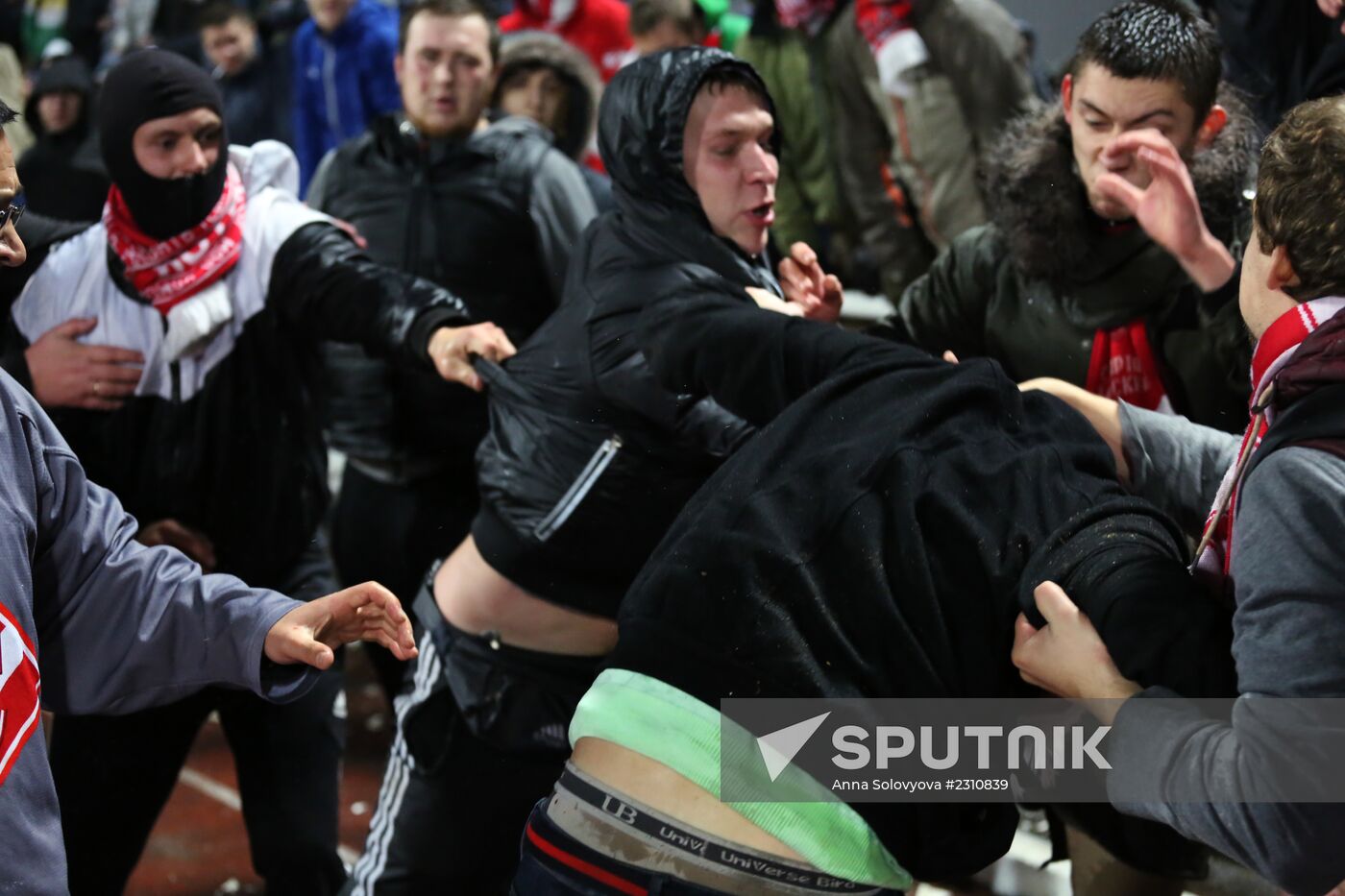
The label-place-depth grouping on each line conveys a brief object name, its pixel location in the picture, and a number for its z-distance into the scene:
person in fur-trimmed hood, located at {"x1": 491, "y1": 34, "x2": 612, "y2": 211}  5.05
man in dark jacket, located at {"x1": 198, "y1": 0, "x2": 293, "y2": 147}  6.64
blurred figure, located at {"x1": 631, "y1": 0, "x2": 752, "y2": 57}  5.11
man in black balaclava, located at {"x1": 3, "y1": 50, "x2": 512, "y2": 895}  3.03
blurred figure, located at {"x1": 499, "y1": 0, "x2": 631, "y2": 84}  6.10
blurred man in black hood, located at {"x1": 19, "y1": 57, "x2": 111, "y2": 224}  6.03
